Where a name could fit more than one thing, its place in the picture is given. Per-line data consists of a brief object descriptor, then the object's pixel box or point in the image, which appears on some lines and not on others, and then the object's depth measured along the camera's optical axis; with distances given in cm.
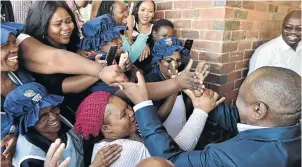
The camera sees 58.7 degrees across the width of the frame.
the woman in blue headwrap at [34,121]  130
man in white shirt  264
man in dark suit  108
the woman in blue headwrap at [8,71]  132
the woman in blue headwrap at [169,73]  186
